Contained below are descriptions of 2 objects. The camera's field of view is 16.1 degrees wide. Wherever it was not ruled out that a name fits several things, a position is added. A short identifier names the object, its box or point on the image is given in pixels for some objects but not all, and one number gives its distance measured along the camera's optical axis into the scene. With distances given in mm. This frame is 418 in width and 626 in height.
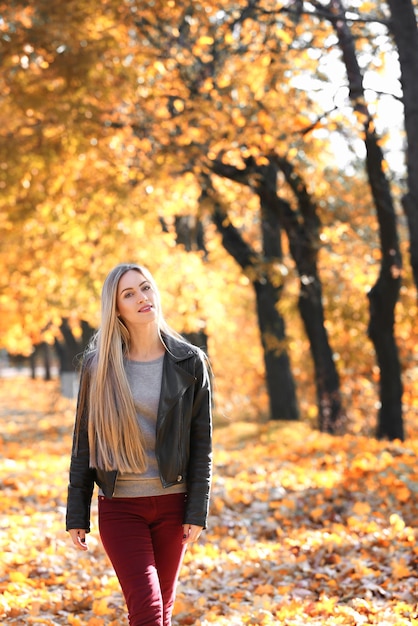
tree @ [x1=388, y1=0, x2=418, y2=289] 13767
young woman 6547
